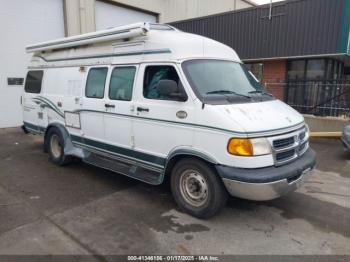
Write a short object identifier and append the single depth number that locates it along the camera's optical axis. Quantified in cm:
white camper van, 361
